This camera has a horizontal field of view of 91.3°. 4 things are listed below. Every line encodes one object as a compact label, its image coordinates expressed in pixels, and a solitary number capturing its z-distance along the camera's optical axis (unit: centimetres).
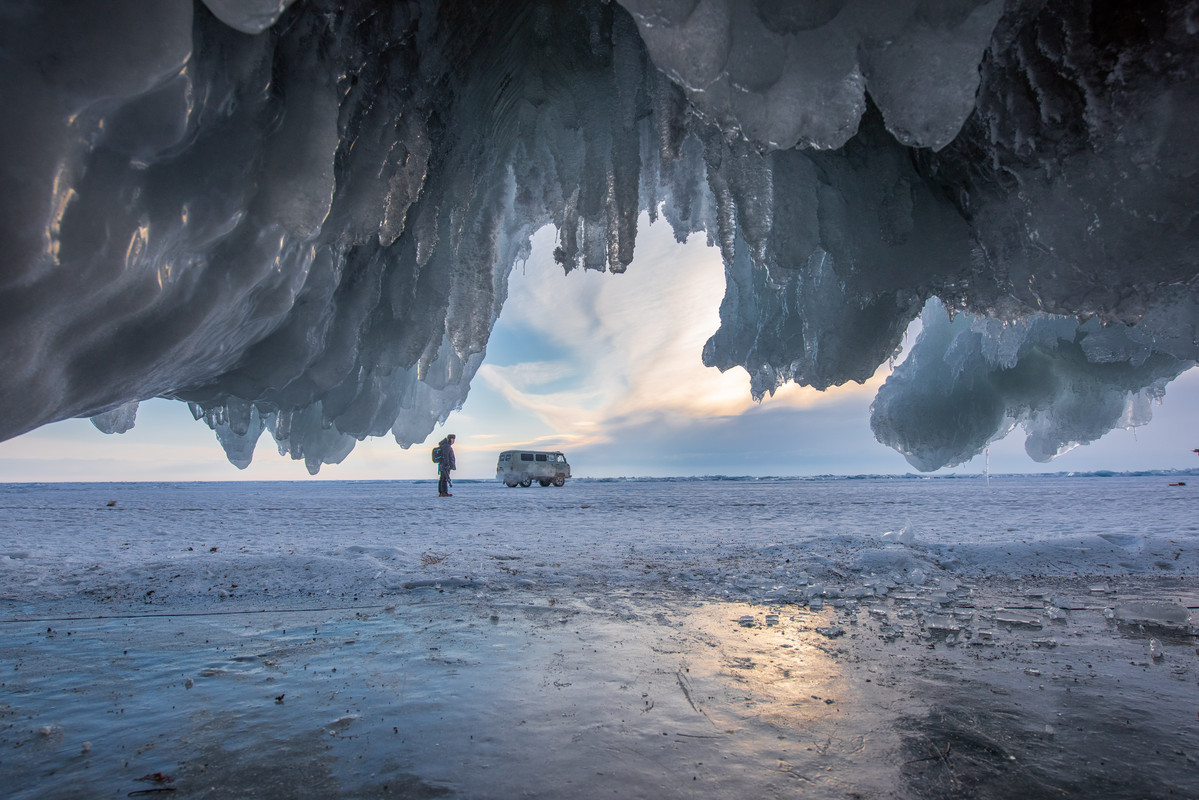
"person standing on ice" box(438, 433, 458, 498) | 1619
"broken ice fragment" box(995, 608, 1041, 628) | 333
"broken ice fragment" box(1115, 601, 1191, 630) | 331
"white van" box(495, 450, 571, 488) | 2453
